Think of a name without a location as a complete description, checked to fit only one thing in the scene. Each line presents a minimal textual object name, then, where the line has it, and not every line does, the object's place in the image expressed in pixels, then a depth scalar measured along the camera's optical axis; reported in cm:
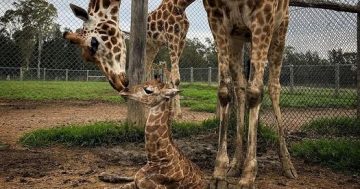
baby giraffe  379
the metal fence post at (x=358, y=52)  733
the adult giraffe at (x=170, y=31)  882
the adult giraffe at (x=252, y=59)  399
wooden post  691
